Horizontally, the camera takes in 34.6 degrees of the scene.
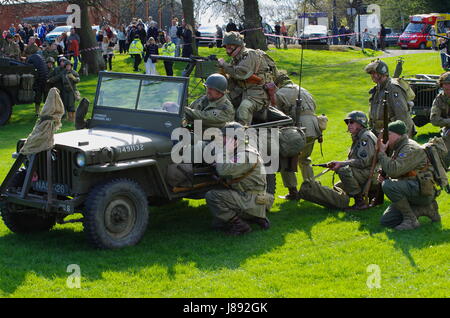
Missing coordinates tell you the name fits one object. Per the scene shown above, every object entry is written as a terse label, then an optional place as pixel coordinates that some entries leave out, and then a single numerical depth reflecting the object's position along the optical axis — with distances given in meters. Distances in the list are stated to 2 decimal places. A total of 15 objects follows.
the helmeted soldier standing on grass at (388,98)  9.62
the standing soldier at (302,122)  9.91
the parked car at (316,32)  39.62
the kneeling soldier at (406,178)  7.87
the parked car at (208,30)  37.06
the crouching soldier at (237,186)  7.85
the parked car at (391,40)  46.71
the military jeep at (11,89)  17.94
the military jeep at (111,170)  7.28
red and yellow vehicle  42.00
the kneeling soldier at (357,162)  8.92
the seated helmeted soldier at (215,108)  8.40
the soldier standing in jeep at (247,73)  9.47
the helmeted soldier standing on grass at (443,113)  11.20
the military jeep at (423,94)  14.80
